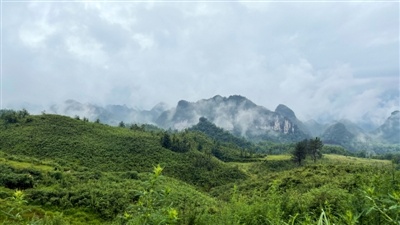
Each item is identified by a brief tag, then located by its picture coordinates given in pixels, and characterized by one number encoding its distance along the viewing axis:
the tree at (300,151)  84.12
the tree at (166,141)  93.50
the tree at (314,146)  84.25
